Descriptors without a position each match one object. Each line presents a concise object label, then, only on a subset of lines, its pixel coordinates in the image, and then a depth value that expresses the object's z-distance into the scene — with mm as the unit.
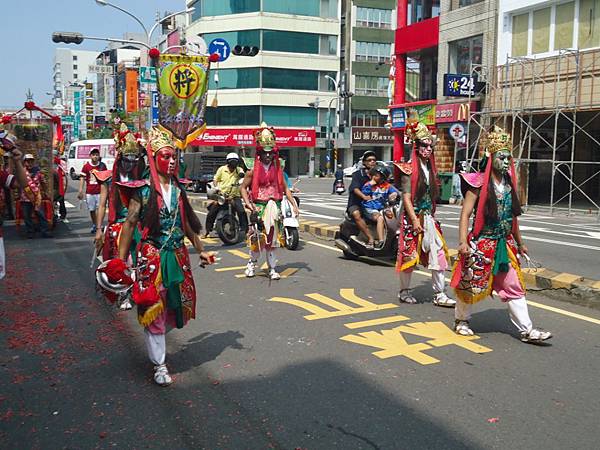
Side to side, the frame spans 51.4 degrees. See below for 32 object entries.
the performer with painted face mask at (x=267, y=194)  8422
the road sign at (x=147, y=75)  25006
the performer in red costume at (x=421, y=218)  6863
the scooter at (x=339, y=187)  29408
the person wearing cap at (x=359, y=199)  9577
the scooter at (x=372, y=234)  9352
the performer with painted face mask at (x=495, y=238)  5488
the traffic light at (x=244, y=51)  19891
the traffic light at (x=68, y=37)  22953
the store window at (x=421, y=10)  31781
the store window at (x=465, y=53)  26281
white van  37562
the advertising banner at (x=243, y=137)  51562
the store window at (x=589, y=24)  20266
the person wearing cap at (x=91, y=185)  12648
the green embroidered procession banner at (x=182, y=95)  11703
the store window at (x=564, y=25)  21141
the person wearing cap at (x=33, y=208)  12867
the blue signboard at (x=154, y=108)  26514
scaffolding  19422
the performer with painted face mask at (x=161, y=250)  4656
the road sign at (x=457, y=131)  22797
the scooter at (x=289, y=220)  8719
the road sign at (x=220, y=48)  19516
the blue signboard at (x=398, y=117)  31812
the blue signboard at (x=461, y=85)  24516
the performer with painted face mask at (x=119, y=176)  6363
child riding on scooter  9422
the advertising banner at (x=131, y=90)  68812
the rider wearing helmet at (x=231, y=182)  12195
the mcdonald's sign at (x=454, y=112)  25672
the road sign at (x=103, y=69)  87019
